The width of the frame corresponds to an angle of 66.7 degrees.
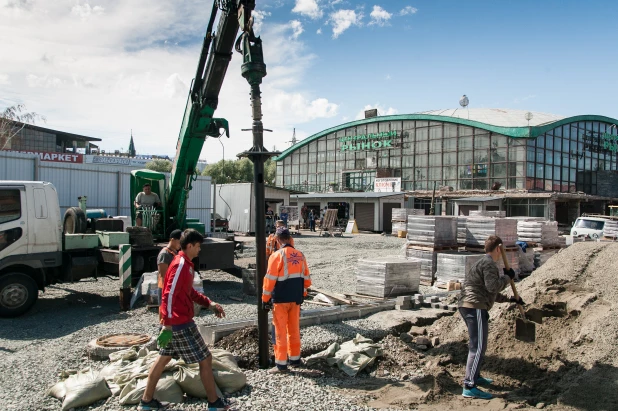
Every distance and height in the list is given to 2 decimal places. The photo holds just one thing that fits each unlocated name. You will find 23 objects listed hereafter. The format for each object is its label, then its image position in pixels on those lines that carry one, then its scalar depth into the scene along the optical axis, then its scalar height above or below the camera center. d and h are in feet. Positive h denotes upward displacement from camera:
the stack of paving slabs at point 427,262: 41.47 -5.18
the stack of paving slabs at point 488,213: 67.56 -1.36
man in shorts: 15.20 -4.51
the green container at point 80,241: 31.35 -2.81
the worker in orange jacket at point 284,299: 19.25 -4.00
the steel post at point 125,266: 31.31 -4.41
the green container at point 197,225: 42.42 -2.24
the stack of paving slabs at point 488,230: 40.70 -2.25
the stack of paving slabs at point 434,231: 41.52 -2.46
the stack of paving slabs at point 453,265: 37.91 -5.03
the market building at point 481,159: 123.34 +13.80
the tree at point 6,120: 79.66 +13.55
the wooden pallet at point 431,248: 41.68 -3.96
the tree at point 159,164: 193.47 +16.08
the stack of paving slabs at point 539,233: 48.52 -2.92
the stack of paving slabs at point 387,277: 33.60 -5.39
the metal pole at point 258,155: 19.79 +2.00
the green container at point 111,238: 32.79 -2.69
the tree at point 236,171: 213.66 +14.20
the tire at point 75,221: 32.89 -1.55
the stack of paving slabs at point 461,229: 43.00 -2.33
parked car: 70.79 -3.39
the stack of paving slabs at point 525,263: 45.64 -5.81
